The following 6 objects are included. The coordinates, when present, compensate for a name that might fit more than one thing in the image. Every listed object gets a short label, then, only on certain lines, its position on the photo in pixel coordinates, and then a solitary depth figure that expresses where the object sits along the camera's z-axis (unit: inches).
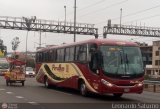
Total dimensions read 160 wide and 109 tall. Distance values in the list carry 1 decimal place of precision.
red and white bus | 871.1
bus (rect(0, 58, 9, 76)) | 2805.6
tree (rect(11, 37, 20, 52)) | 6983.3
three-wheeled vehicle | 1386.6
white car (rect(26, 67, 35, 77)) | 2667.3
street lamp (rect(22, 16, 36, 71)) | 2796.5
